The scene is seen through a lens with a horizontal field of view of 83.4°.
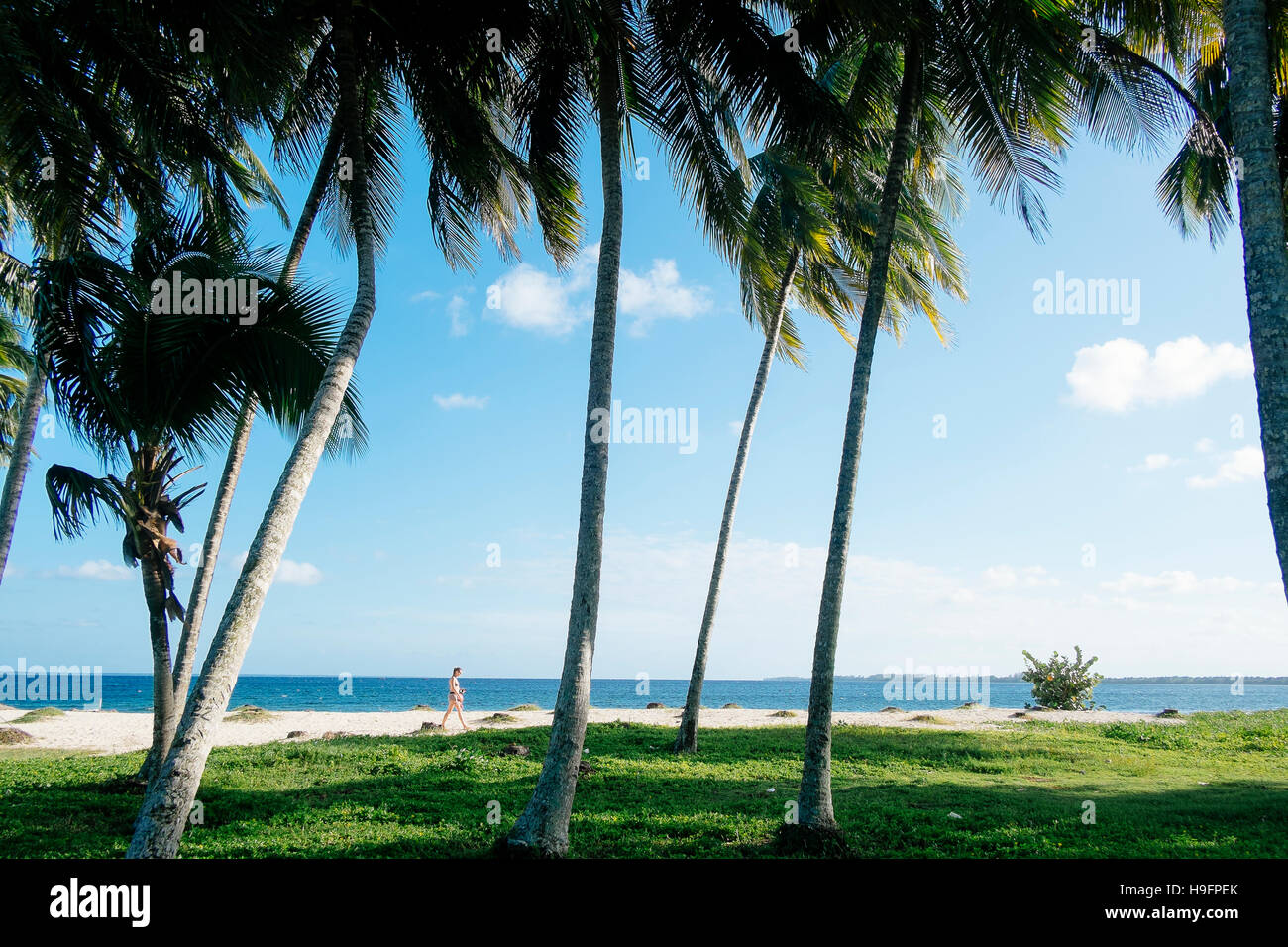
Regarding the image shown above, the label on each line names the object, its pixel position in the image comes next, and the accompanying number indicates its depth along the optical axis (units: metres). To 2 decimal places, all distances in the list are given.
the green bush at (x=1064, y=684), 23.88
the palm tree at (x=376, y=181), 5.57
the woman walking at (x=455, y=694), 17.11
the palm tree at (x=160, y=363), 7.19
